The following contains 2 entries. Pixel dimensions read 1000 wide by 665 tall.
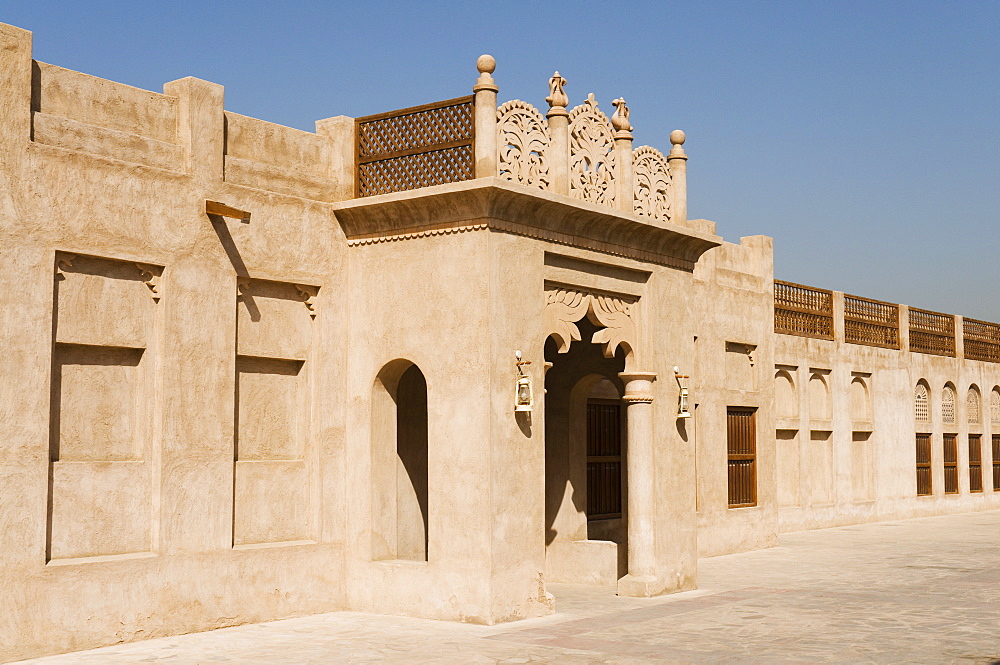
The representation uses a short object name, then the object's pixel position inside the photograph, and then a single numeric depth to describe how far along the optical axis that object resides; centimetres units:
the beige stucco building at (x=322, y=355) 1019
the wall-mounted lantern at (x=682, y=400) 1412
